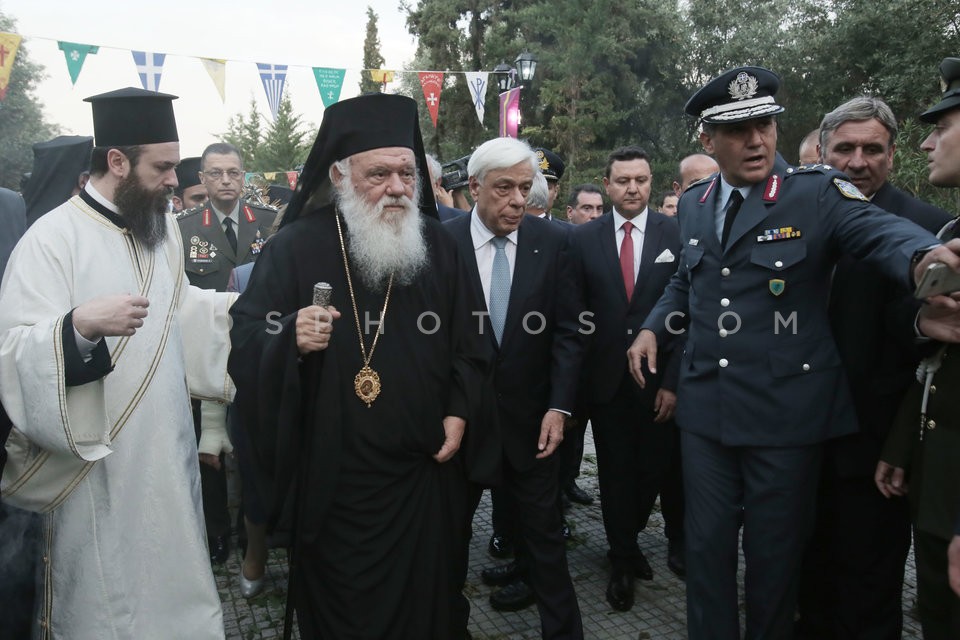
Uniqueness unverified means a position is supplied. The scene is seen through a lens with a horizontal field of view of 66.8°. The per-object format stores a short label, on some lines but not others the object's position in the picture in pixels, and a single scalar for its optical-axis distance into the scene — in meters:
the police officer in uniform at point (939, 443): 2.38
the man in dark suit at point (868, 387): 3.03
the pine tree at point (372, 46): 52.47
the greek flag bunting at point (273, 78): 12.22
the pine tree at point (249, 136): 52.41
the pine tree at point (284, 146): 48.94
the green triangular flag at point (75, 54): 10.50
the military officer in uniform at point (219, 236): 4.76
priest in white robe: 2.57
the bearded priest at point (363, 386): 2.74
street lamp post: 12.65
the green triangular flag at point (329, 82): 12.76
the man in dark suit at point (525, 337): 3.56
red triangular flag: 15.05
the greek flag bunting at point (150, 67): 10.85
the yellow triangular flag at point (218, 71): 11.70
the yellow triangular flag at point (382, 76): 14.06
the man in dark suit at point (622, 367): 4.18
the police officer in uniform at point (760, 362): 2.87
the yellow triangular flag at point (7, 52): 10.45
